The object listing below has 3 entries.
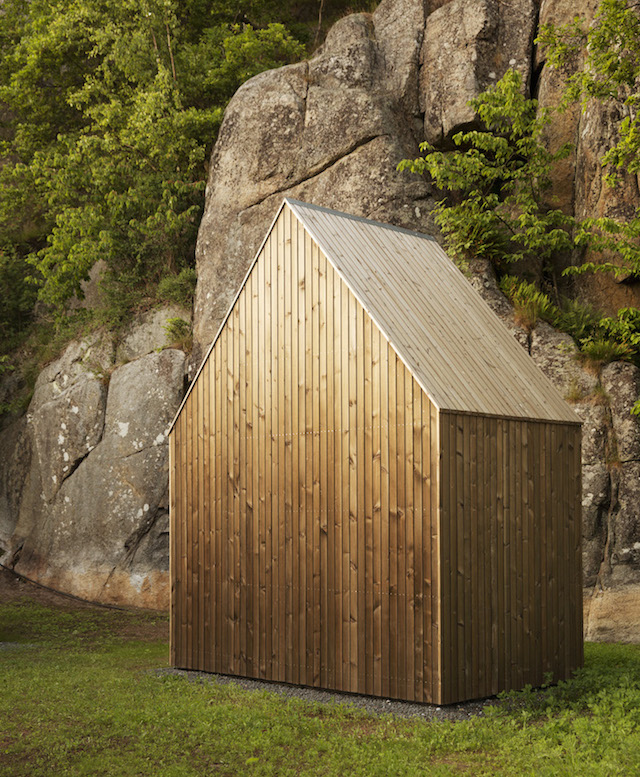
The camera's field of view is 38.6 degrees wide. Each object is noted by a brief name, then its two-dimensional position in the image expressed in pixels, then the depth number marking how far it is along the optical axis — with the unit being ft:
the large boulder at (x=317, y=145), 65.98
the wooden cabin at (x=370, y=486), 31.45
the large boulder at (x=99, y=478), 67.00
